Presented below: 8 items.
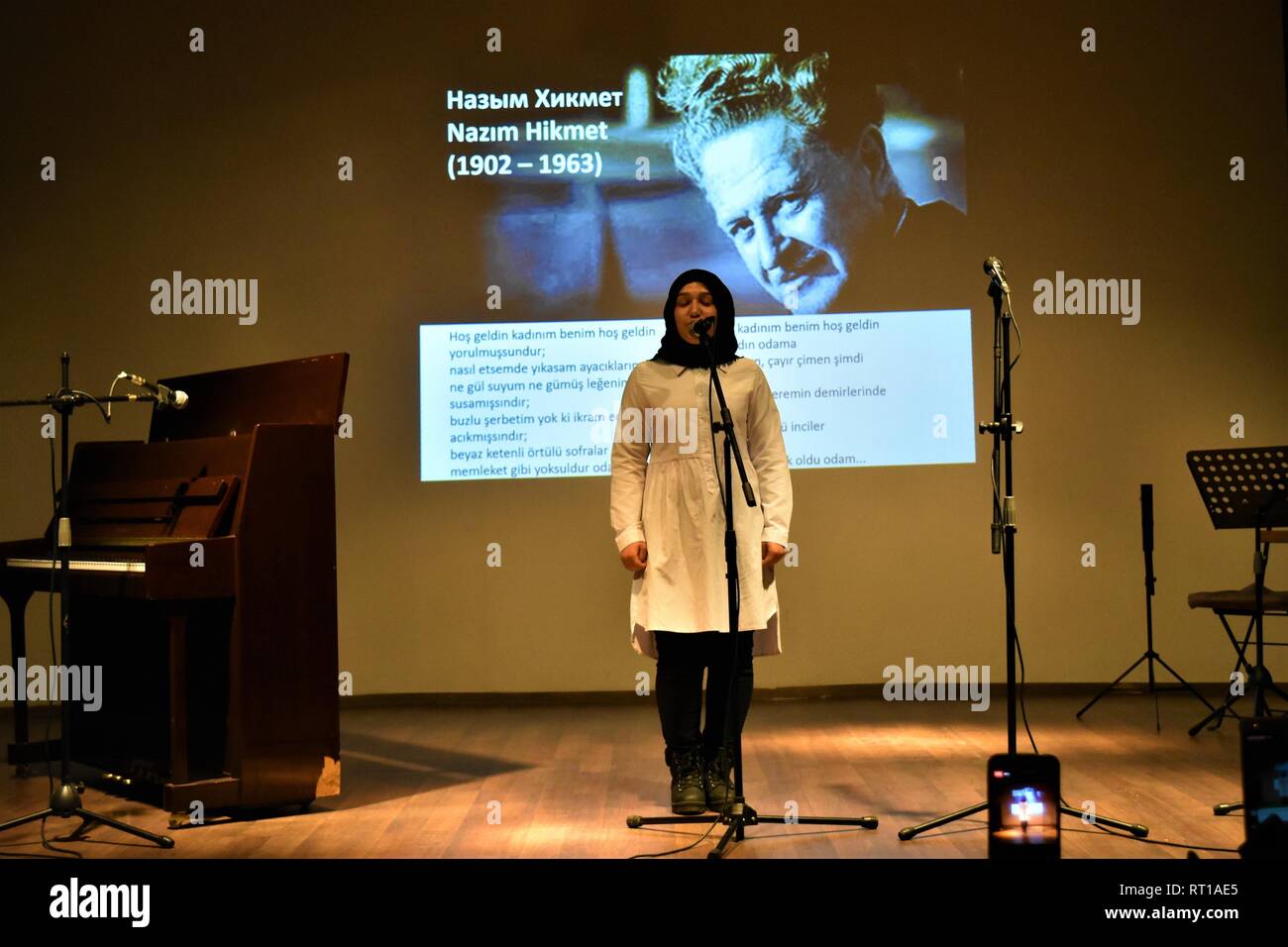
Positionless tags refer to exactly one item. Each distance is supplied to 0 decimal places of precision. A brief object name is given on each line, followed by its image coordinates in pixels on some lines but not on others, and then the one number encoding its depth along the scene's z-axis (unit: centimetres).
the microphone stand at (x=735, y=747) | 323
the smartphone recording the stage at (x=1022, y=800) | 232
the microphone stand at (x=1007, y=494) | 330
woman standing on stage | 367
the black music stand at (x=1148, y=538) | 576
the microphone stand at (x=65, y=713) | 347
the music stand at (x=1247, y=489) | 441
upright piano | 379
